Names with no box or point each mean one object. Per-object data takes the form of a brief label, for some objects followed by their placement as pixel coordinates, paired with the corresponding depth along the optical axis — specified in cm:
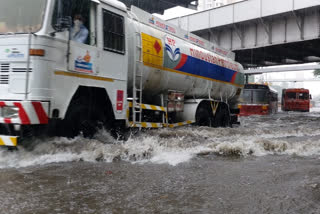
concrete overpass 2120
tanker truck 566
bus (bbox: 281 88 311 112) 4238
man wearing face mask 640
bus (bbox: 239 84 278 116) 2698
